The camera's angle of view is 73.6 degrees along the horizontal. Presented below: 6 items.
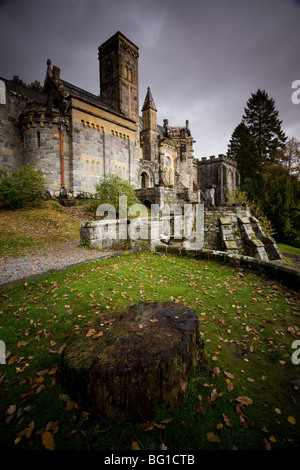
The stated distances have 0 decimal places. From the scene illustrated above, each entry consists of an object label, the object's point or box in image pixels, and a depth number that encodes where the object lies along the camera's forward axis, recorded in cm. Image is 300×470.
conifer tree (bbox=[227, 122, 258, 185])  3519
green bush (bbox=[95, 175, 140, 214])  1255
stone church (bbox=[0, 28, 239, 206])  1548
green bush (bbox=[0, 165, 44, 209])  1270
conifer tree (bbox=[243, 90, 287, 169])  3488
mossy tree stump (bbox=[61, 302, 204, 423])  179
